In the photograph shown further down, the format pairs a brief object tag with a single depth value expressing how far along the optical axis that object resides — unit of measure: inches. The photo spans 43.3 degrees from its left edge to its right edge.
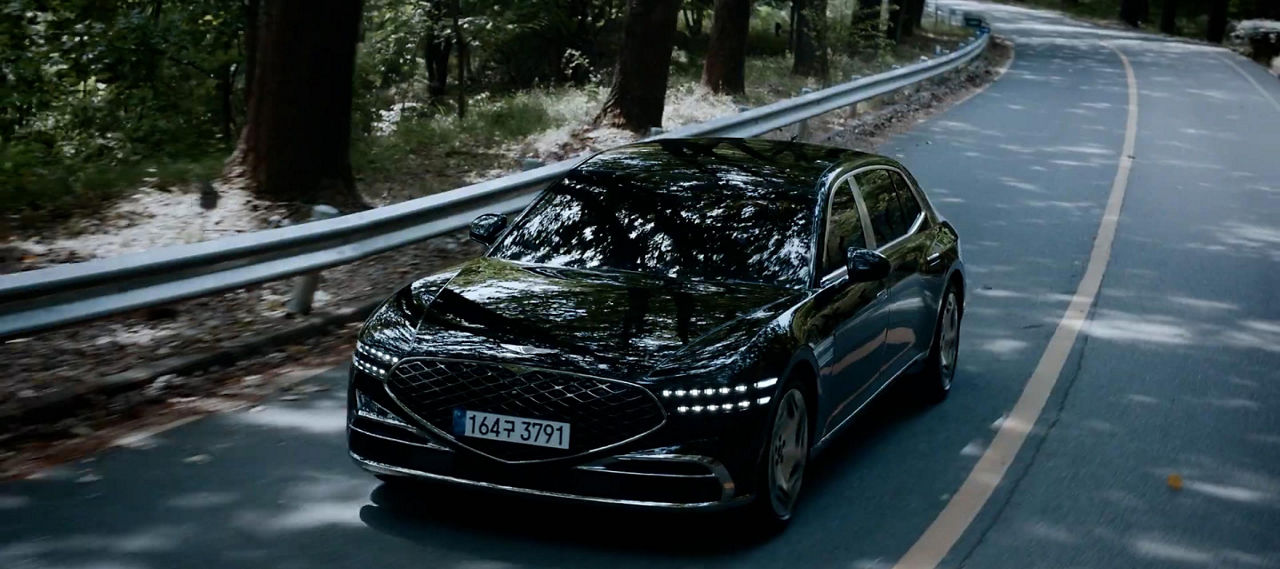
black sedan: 231.5
